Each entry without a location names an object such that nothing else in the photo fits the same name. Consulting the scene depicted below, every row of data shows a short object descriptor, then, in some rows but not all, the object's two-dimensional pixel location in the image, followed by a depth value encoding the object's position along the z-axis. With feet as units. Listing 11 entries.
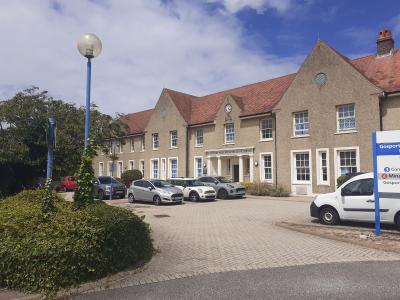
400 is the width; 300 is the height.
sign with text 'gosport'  31.89
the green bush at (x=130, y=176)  119.34
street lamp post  28.45
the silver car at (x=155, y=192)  66.49
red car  107.04
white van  34.91
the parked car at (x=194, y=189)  72.33
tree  46.88
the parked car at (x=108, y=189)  83.66
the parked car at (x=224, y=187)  76.89
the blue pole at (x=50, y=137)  25.29
